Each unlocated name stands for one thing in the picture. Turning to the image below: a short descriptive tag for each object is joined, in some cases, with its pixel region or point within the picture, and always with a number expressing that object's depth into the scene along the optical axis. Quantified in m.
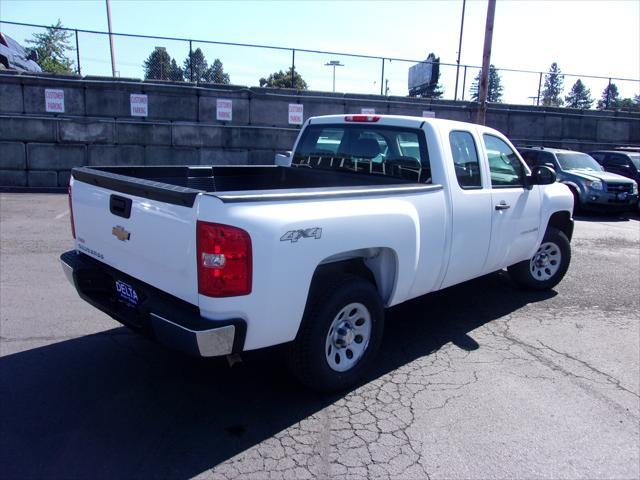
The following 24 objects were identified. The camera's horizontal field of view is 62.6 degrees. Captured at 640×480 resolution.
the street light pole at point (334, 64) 17.06
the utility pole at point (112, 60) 15.19
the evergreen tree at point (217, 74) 15.68
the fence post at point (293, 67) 16.77
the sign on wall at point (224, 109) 14.89
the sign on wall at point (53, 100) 13.53
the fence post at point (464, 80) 19.96
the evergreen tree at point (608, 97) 22.47
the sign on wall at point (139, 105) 14.16
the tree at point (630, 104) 23.62
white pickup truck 2.97
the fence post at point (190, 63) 15.55
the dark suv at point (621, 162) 15.36
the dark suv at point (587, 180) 13.48
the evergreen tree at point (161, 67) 15.41
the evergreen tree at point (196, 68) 15.55
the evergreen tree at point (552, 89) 21.13
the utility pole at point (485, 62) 14.51
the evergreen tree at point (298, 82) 17.37
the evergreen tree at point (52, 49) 16.63
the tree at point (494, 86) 24.10
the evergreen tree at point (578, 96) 23.41
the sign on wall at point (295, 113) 15.70
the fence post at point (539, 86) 20.52
